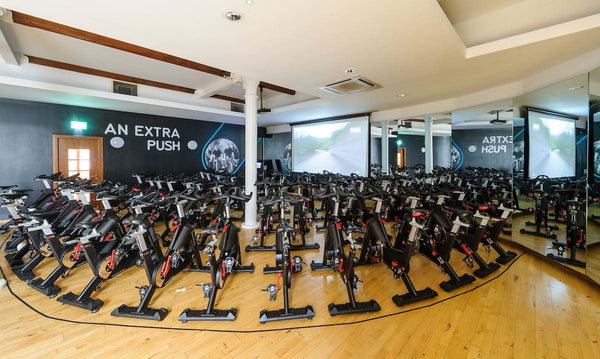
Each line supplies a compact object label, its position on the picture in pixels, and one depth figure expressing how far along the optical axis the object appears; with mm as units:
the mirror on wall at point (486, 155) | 4117
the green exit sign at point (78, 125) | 6016
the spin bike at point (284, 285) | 2072
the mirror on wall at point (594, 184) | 2639
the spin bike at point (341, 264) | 2164
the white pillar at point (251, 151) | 4731
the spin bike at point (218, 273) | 2070
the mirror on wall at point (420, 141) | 5455
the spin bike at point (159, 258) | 2125
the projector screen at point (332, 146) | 7008
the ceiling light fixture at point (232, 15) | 2146
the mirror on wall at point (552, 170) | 3025
